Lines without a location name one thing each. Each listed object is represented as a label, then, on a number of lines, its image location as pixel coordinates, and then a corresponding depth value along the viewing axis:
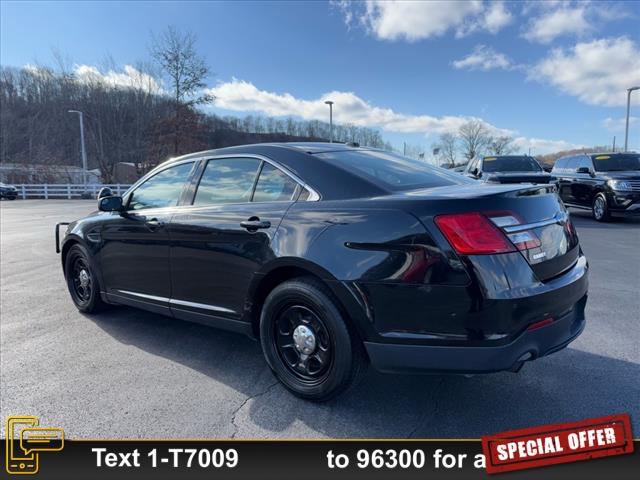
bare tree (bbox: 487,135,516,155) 66.49
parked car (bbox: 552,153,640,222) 11.27
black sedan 2.22
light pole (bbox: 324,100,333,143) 33.88
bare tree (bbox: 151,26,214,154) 38.53
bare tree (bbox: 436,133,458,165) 72.03
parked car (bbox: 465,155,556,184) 11.95
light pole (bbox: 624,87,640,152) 31.38
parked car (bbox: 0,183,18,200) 31.16
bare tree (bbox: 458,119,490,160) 67.75
